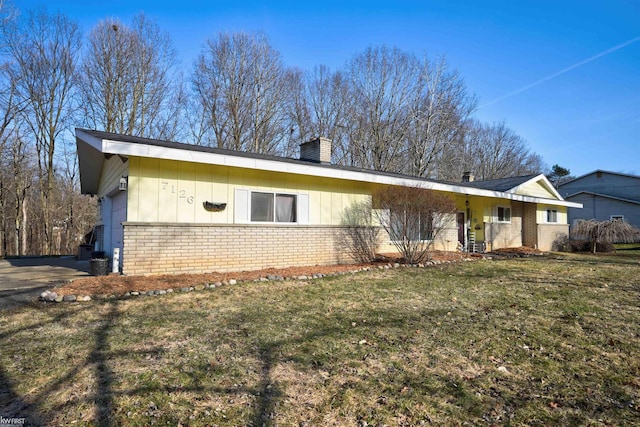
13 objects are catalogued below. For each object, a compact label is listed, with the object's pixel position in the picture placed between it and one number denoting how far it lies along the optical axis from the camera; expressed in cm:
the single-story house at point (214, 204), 717
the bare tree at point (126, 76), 1919
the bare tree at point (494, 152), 3497
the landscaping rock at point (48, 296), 539
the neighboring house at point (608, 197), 2489
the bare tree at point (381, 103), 2542
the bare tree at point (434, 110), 2495
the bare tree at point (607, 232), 1636
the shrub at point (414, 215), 983
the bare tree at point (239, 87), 2255
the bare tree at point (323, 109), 2677
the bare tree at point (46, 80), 1897
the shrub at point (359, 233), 1051
